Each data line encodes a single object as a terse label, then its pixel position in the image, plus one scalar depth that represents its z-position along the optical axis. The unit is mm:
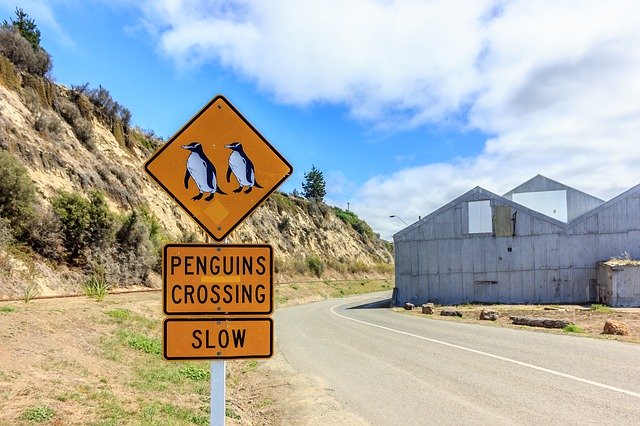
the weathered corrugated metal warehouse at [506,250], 36000
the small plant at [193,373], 9468
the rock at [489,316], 24750
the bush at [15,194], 22547
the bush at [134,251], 28875
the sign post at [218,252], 3676
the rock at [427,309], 29791
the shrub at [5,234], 20641
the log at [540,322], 19719
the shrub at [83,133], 37781
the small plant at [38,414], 5559
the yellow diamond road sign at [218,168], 3840
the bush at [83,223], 26234
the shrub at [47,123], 32719
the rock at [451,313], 28047
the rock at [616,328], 16516
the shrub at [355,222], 90338
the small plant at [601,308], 27884
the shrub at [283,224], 66950
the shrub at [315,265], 63719
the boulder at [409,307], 34062
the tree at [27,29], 39856
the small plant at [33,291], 18755
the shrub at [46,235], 23891
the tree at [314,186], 98750
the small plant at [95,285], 17969
